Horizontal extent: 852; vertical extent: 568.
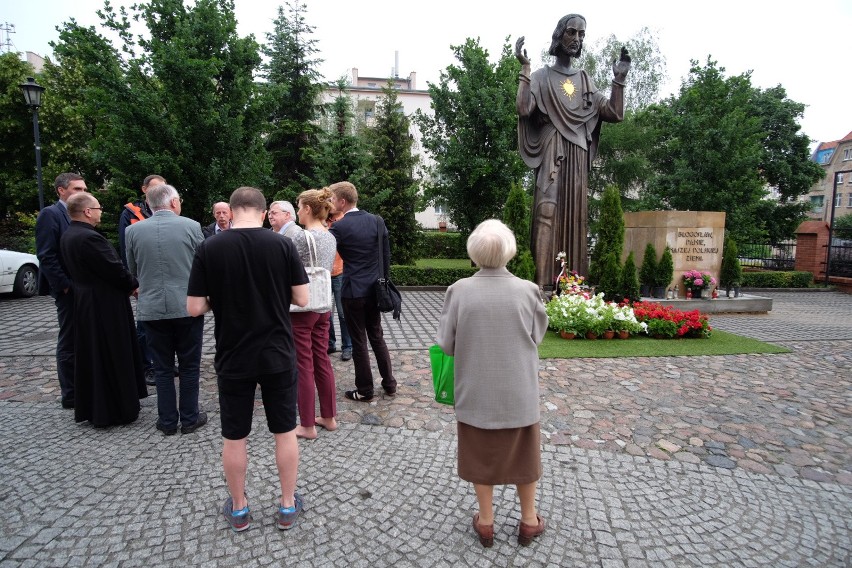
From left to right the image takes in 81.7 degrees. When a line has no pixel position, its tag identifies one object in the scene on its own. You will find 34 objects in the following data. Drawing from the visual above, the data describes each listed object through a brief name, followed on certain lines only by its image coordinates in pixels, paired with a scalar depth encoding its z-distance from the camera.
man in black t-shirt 2.64
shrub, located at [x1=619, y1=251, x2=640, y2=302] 9.11
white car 10.51
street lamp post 12.33
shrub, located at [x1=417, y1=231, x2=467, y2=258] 25.27
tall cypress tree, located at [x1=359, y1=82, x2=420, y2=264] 16.53
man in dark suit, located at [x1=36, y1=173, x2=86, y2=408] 4.45
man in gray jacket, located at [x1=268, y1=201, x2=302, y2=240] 4.20
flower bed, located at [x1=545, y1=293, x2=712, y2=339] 7.52
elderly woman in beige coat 2.52
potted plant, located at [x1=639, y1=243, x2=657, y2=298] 9.69
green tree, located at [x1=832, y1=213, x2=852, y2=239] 25.95
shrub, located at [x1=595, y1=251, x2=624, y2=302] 9.16
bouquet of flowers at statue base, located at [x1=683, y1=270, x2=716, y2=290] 10.09
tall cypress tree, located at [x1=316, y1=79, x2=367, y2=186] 13.62
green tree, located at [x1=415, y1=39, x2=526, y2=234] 15.50
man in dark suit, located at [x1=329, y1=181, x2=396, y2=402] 4.59
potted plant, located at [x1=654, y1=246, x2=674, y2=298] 9.63
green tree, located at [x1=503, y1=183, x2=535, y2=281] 10.52
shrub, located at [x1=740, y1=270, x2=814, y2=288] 15.23
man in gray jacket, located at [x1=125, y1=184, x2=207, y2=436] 3.94
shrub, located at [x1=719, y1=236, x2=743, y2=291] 10.43
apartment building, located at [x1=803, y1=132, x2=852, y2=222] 54.69
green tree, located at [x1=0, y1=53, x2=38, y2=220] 18.83
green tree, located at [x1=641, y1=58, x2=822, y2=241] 15.66
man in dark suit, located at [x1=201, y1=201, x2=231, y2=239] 5.86
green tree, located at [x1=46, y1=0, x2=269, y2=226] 9.56
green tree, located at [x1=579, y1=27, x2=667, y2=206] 24.47
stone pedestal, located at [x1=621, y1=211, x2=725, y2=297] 10.23
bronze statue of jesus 8.88
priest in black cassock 4.06
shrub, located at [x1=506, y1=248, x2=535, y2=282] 9.09
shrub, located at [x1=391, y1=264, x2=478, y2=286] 13.95
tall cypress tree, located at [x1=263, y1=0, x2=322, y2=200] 17.95
